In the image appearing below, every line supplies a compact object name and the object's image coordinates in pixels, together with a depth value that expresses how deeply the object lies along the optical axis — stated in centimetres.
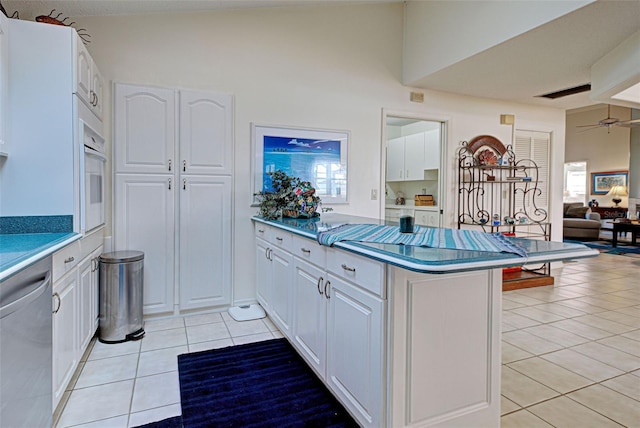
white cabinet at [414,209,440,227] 485
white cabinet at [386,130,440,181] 534
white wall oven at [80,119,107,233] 228
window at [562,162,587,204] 1052
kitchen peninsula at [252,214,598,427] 143
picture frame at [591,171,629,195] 975
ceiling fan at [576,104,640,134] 613
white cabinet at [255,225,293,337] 261
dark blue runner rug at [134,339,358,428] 182
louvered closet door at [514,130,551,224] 516
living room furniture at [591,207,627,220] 904
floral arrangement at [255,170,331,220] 322
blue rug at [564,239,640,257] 708
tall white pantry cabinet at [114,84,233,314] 314
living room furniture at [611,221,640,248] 732
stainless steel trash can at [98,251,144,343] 277
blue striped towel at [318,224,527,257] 151
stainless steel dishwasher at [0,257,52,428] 124
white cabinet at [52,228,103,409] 180
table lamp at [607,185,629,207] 909
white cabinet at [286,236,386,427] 152
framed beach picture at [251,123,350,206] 363
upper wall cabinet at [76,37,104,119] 225
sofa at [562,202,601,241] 852
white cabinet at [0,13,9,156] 196
